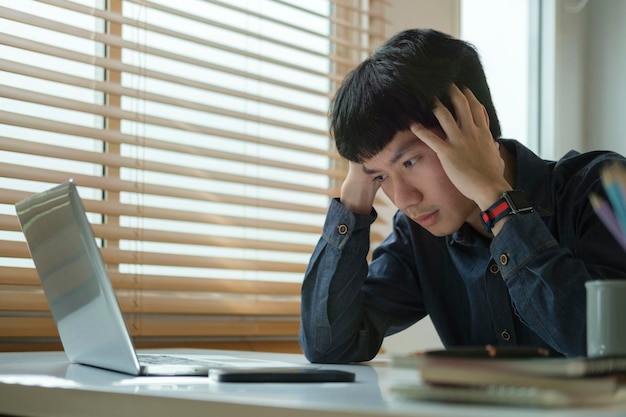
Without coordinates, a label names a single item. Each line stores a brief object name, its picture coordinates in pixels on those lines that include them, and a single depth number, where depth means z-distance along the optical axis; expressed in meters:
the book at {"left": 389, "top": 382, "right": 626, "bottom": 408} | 0.58
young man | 1.14
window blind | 1.63
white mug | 0.77
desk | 0.60
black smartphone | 0.87
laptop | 0.95
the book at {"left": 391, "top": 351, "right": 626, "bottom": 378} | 0.60
